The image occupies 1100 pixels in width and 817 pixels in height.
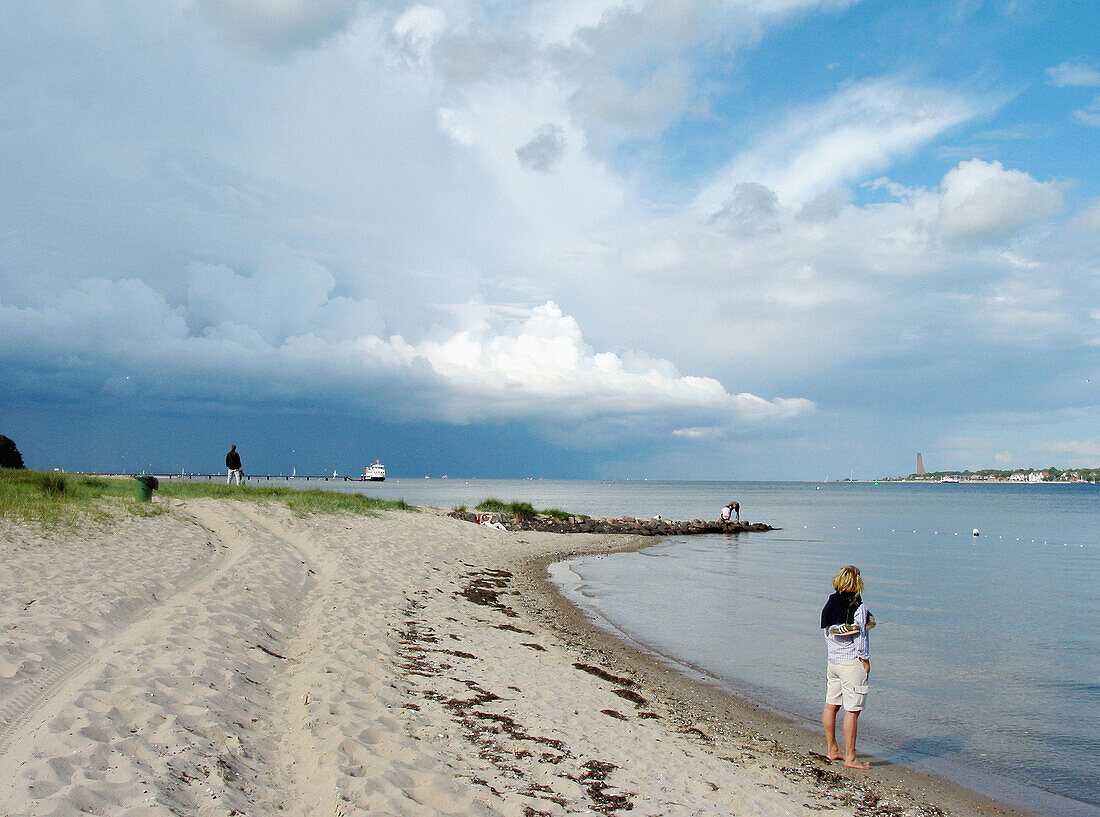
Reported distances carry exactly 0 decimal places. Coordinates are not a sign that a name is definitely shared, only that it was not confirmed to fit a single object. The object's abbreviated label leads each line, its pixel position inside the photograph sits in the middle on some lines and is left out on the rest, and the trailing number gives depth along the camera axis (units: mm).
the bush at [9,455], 36981
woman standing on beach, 7992
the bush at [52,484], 20312
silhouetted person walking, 32906
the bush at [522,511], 45069
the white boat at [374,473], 188250
